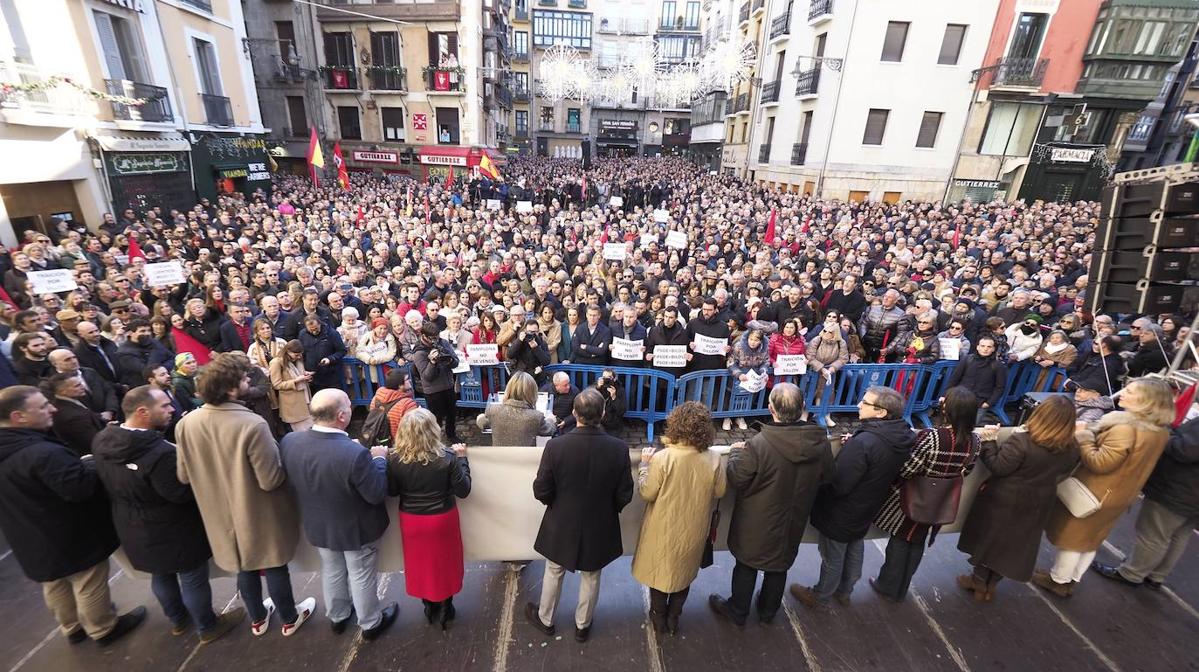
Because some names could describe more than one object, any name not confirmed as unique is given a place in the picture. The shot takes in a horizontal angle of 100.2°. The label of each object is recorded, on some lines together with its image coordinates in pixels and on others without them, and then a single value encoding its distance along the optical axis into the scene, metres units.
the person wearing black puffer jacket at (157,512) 2.59
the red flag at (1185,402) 4.05
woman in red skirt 2.76
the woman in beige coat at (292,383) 5.30
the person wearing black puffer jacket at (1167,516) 3.37
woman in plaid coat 2.93
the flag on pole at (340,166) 17.11
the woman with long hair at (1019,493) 2.97
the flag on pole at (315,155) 15.41
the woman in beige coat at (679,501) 2.78
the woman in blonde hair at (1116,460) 3.14
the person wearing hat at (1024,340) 6.52
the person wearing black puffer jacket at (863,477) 2.95
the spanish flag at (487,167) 17.25
